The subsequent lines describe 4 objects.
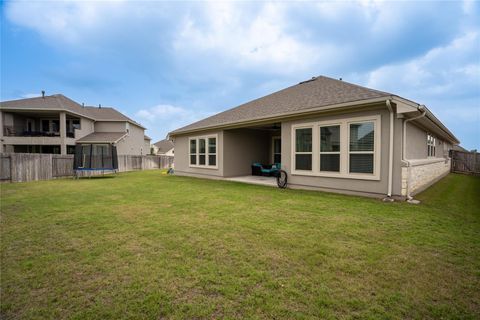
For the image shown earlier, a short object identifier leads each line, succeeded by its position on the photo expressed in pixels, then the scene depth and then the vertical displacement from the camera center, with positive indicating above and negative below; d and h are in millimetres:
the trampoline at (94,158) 13422 -209
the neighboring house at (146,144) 30331 +1479
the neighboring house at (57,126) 19203 +2816
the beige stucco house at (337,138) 6094 +611
